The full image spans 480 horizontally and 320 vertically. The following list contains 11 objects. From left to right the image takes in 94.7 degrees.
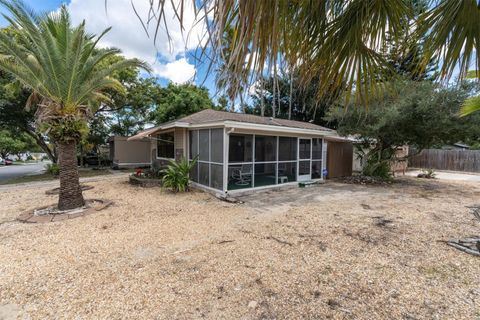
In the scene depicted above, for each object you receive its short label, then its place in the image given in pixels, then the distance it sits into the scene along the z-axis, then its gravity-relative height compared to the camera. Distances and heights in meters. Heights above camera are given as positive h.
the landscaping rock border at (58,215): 5.43 -1.63
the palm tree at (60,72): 5.52 +2.12
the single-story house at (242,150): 8.02 +0.14
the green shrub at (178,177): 8.35 -0.92
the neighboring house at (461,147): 22.14 +0.77
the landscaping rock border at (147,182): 9.62 -1.31
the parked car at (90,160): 19.47 -0.66
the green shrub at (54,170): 12.93 -1.03
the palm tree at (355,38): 1.21 +1.01
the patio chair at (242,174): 8.91 -0.84
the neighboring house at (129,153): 17.11 -0.02
